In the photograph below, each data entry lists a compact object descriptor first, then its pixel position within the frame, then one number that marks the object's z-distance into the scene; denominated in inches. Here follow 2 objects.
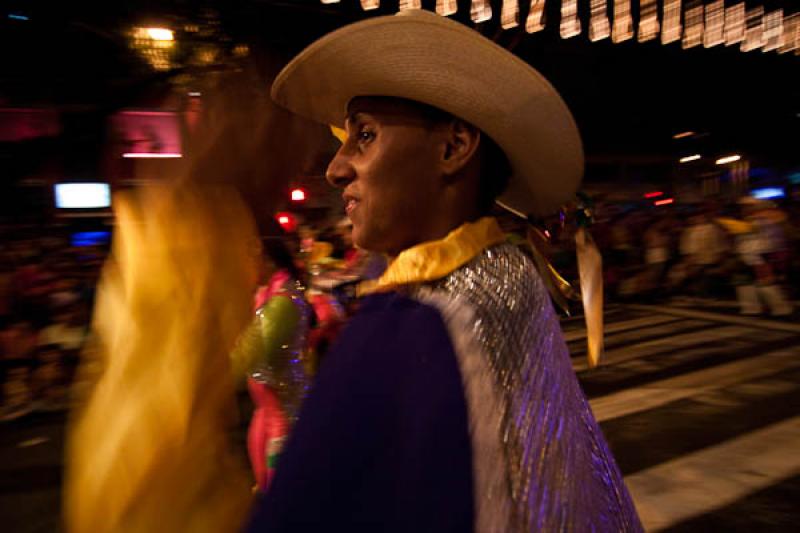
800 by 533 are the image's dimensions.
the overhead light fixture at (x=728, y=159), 1164.5
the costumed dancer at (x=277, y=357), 124.5
